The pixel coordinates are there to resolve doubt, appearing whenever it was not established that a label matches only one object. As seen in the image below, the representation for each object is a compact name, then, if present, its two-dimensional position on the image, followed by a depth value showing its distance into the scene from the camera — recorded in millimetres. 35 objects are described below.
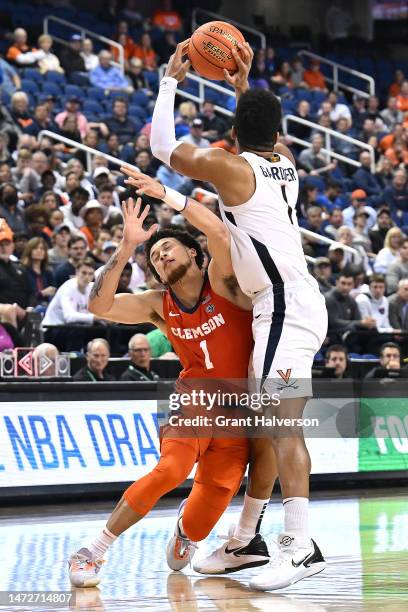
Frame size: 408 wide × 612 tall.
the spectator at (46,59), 19672
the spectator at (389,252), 17469
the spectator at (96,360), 11727
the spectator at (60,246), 14352
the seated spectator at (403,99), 24562
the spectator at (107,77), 20453
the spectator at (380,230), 18844
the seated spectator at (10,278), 12852
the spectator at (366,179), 21312
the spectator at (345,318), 14859
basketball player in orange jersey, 6648
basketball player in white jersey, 6336
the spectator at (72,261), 13914
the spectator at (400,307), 15820
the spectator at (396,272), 17016
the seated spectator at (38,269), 13359
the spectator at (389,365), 12922
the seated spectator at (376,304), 15578
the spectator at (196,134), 18547
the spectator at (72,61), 20344
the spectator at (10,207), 14578
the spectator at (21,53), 19531
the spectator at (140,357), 12125
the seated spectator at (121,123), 19016
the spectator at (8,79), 18312
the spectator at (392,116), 24094
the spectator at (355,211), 19500
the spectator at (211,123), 19500
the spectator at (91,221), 15279
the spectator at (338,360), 13058
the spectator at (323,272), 15555
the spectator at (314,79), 24984
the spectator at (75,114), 18156
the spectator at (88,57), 20656
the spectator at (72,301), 13109
